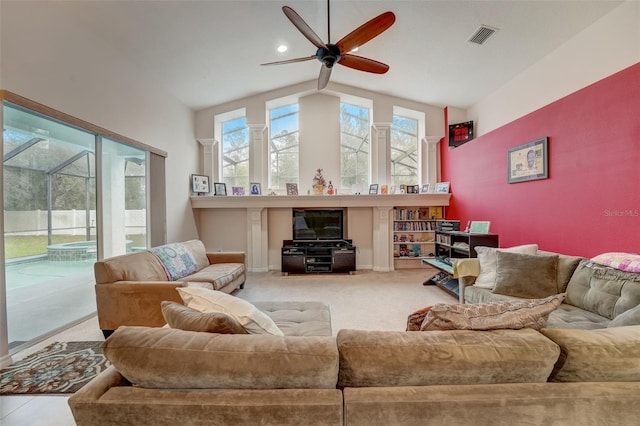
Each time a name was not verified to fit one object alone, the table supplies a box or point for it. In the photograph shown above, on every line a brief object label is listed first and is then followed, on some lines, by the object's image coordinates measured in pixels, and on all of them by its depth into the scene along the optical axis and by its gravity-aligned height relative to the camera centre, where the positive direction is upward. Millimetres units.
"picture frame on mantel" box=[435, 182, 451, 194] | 5379 +456
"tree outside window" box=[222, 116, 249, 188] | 5797 +1283
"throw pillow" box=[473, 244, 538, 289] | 2797 -581
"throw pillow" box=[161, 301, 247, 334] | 1120 -462
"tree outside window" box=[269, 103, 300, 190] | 5721 +1297
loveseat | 2512 -714
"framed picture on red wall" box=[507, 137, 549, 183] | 3219 +608
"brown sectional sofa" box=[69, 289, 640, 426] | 854 -573
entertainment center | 5320 -191
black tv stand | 5105 -890
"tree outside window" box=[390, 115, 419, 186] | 5824 +1220
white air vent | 3211 +2136
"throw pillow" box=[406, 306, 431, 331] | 1293 -523
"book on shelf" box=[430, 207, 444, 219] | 5578 -55
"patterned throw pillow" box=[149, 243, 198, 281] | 3154 -574
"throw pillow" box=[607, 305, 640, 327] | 1536 -634
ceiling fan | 2361 +1621
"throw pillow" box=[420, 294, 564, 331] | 1080 -436
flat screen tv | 5508 -253
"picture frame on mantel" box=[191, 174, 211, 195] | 5336 +565
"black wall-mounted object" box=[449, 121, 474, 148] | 5109 +1457
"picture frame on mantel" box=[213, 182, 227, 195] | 5488 +494
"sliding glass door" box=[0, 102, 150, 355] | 2400 -30
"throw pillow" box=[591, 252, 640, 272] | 1978 -401
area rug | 1872 -1182
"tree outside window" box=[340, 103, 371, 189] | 5723 +1368
